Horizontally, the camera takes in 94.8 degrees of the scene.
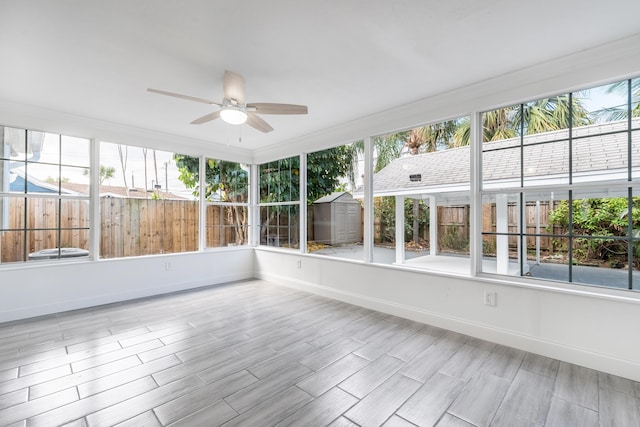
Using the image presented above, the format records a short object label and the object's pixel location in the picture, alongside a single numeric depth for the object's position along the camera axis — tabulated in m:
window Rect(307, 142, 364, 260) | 4.21
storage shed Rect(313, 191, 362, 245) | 4.25
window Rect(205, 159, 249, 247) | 5.30
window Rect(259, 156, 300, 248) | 5.09
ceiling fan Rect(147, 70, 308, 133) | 2.57
